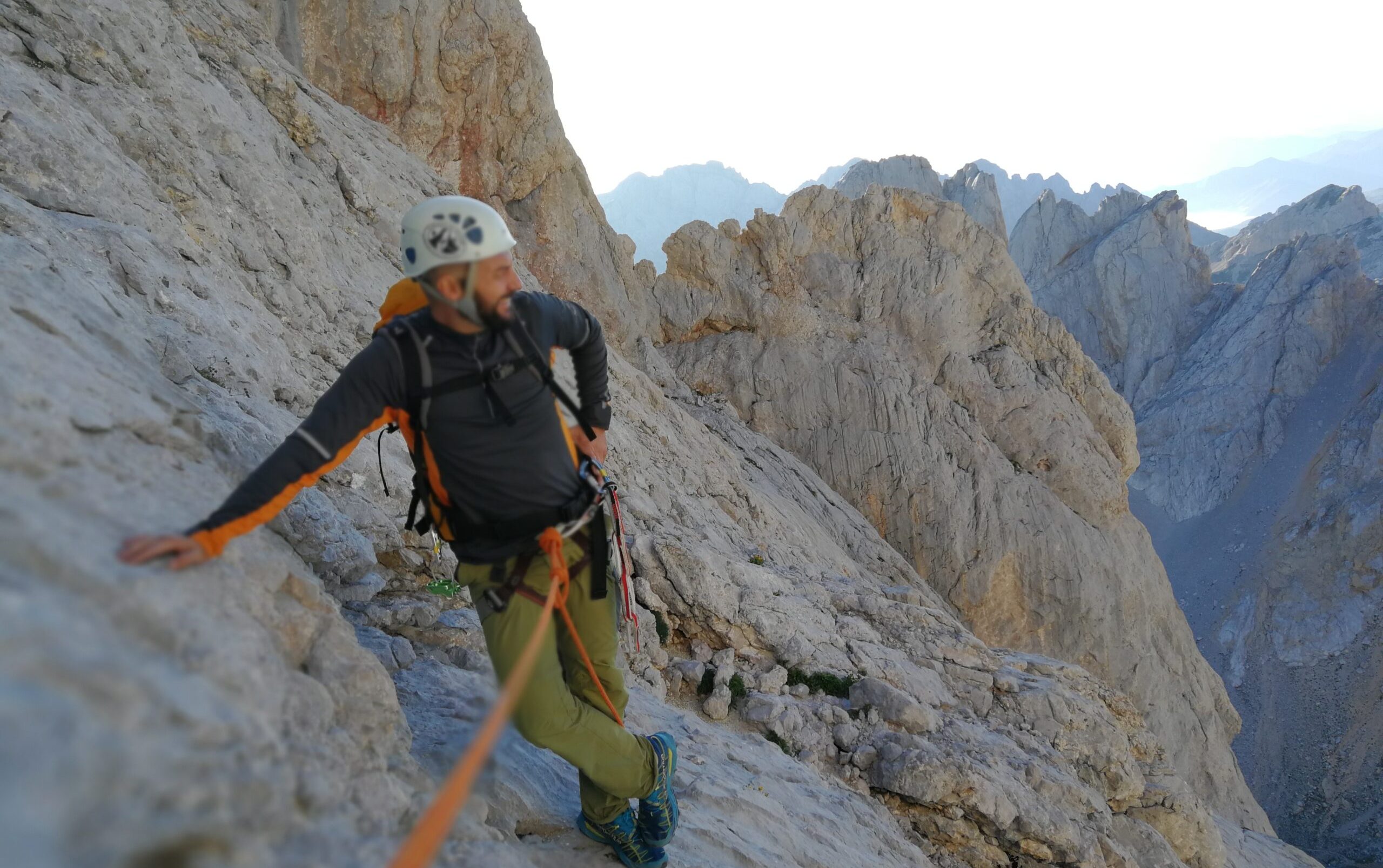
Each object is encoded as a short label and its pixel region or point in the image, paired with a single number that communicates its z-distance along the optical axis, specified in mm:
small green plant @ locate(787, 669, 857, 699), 7703
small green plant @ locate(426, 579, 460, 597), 5086
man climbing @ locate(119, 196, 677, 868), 2807
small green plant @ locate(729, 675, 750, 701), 7125
